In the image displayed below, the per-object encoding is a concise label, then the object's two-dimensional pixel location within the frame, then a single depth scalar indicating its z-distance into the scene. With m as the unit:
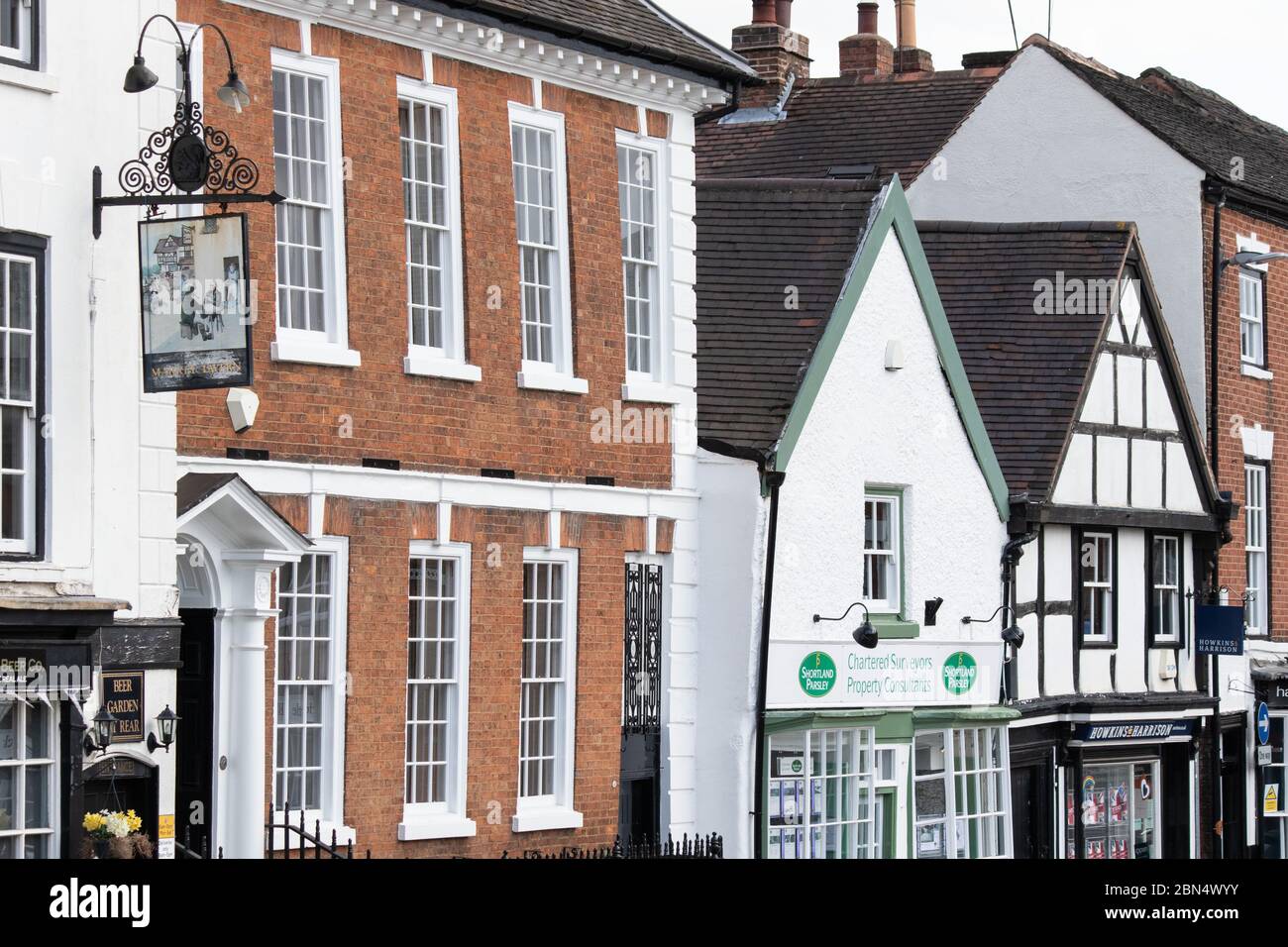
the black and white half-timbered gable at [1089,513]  27.20
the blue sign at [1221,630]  30.08
